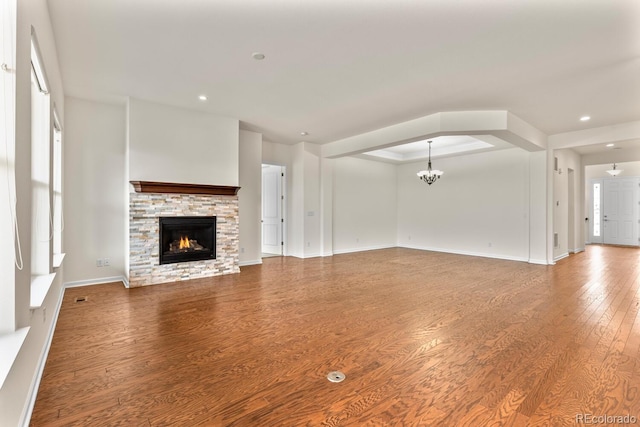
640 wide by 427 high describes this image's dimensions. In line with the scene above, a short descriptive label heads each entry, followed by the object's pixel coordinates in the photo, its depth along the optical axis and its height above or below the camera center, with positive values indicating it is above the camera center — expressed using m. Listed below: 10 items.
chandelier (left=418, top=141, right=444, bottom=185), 7.75 +0.99
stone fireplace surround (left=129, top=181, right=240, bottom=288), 4.81 -0.17
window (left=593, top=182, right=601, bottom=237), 11.02 +0.19
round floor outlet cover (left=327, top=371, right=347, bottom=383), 2.22 -1.17
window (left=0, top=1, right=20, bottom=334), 1.60 +0.24
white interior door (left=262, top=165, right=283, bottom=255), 8.15 +0.12
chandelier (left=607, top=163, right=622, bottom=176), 9.55 +1.31
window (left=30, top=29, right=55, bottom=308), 2.87 +0.28
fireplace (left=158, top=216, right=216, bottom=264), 5.10 -0.43
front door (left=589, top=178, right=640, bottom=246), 10.31 +0.11
